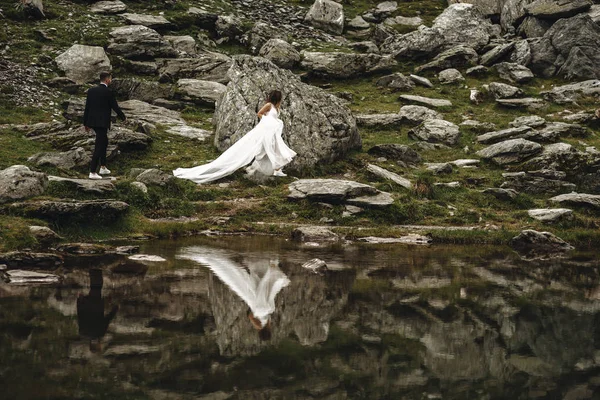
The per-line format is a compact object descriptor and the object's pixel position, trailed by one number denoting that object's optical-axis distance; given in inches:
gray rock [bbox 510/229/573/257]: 705.6
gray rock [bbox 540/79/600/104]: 1433.3
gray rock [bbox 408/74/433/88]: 1549.0
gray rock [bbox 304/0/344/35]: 1969.7
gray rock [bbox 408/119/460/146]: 1201.4
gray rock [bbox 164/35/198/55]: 1567.4
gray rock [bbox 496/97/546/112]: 1392.7
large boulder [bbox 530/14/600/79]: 1562.5
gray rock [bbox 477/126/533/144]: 1181.1
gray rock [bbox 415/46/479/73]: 1658.5
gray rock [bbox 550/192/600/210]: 858.1
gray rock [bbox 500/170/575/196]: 965.2
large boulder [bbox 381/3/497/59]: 1728.6
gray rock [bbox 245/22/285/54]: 1691.7
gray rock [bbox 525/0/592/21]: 1750.7
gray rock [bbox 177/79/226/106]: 1331.2
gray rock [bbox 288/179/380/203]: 808.3
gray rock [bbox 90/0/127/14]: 1699.1
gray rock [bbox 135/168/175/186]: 802.2
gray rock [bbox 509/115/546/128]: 1236.3
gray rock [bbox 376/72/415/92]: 1535.4
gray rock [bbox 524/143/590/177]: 1013.8
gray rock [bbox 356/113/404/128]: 1277.1
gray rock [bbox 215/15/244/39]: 1727.4
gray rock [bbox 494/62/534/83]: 1549.0
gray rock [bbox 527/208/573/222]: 807.7
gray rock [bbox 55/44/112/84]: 1352.1
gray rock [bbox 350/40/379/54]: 1809.1
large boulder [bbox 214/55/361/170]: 1004.6
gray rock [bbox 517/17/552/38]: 1770.4
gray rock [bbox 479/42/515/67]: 1643.7
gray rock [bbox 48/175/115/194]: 700.0
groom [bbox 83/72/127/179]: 805.9
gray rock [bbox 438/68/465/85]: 1565.0
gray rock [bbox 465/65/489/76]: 1600.6
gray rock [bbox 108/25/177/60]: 1493.6
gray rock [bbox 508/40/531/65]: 1620.3
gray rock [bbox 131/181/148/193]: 754.4
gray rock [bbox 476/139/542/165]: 1085.1
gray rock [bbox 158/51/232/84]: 1422.2
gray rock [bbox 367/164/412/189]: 923.6
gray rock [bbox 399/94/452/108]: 1409.9
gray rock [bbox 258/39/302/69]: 1587.1
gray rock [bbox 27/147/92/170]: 820.0
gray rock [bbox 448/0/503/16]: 1982.0
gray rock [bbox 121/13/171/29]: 1643.7
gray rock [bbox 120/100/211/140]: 1124.5
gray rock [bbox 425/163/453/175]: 1024.8
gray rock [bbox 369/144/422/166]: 1070.4
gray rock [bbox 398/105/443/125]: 1309.1
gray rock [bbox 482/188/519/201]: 909.8
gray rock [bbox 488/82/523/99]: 1449.3
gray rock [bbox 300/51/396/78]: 1588.3
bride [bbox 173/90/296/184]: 915.4
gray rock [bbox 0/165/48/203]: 629.6
